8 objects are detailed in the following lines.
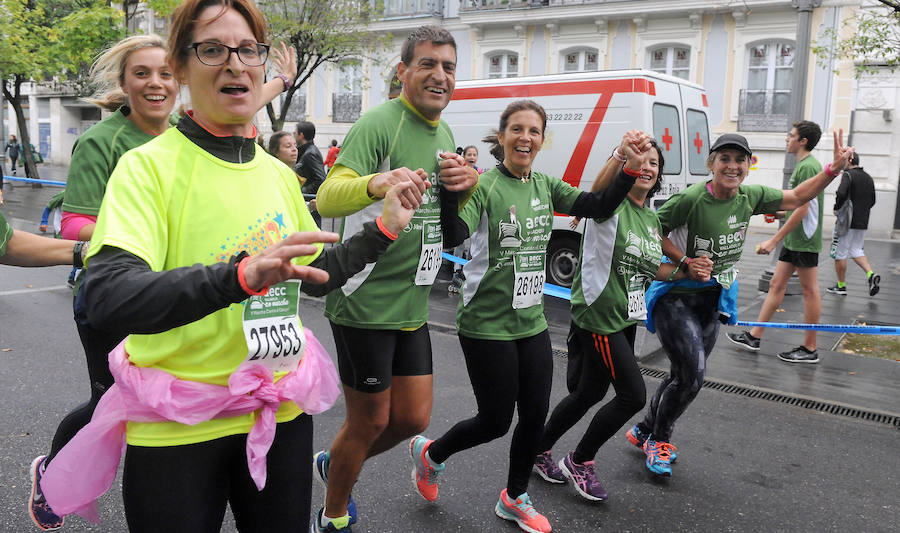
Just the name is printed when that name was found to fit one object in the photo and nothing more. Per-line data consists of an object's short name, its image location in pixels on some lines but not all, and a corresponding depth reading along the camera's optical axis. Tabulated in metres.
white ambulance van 9.42
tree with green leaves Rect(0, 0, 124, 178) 16.28
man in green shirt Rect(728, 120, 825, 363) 6.64
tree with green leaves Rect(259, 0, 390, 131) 19.31
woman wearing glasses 1.68
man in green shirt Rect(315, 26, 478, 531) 2.93
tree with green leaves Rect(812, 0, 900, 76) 8.15
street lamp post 10.45
